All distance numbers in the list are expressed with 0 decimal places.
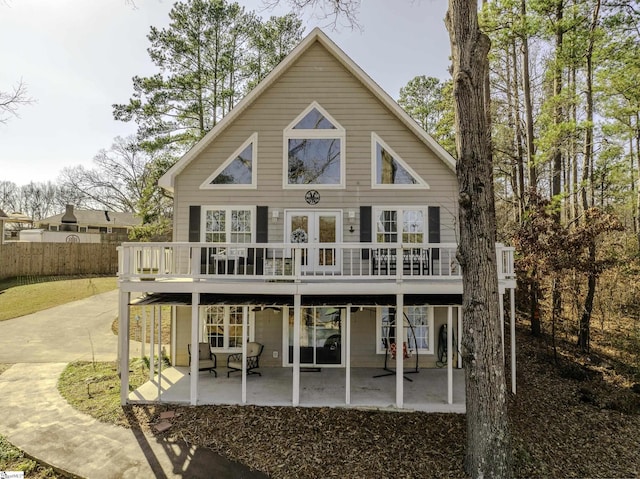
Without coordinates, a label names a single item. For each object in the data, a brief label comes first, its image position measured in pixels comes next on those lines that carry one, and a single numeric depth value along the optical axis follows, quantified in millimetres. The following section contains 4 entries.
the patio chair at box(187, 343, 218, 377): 9102
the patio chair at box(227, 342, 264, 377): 8979
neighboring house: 31891
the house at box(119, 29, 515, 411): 9953
